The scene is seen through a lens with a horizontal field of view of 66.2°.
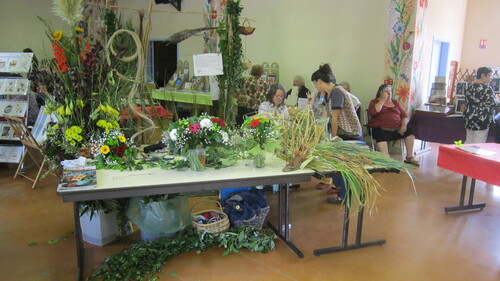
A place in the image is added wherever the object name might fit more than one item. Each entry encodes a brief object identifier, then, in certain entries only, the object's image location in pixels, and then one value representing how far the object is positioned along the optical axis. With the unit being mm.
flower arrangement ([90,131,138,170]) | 2875
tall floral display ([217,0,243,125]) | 4125
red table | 3344
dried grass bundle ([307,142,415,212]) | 2787
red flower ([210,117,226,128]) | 2873
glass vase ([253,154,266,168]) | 2922
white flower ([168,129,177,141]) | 2764
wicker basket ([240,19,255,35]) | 4242
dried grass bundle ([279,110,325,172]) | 2865
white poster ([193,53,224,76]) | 4121
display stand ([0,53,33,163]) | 5137
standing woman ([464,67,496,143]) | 5250
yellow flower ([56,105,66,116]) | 2891
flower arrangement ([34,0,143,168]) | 2883
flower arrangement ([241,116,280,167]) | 2930
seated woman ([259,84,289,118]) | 4320
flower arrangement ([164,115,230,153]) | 2740
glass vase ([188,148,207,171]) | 2802
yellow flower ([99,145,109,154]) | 2869
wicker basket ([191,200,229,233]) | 3150
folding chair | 4582
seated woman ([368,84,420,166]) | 5727
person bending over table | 4258
